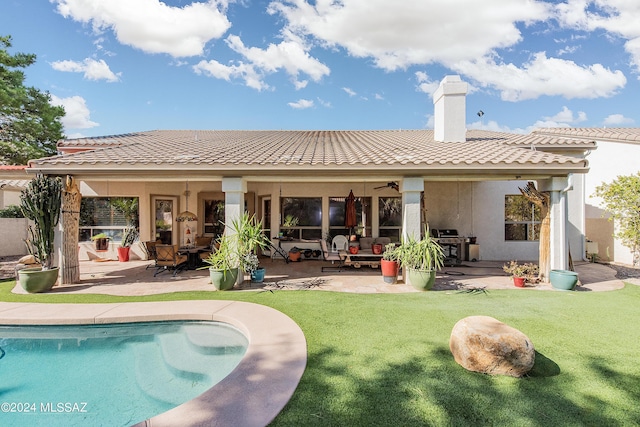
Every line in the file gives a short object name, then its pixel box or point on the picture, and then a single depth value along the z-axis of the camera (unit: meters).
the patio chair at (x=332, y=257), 10.61
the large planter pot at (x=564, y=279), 7.58
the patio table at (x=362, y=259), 10.19
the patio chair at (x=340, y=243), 12.04
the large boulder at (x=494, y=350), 3.60
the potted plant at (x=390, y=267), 8.44
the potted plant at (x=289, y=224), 13.75
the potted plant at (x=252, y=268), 8.23
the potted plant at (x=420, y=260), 7.73
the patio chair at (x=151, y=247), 10.50
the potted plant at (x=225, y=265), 7.69
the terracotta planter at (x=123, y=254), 12.66
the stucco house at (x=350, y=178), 8.05
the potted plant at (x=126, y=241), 12.70
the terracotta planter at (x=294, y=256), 12.59
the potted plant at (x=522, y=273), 8.12
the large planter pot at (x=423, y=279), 7.70
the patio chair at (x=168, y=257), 9.51
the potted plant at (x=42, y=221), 7.64
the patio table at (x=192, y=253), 10.02
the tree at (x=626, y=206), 10.36
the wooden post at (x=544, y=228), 8.36
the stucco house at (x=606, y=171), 12.36
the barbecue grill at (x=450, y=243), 11.95
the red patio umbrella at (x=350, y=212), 12.06
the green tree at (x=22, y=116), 18.88
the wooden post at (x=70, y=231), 8.26
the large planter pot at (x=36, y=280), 7.47
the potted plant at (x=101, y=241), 13.06
